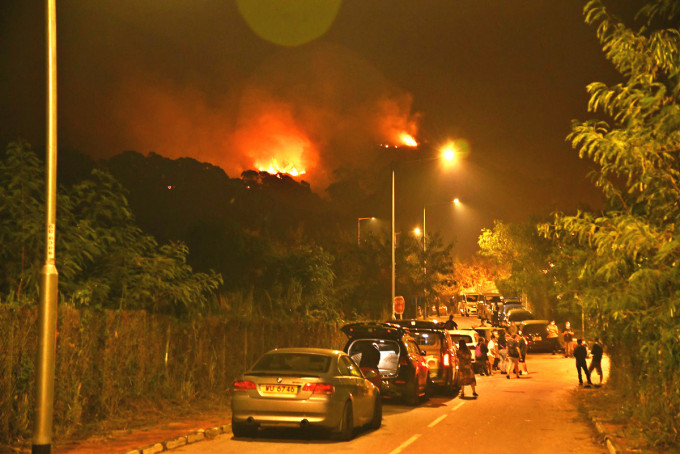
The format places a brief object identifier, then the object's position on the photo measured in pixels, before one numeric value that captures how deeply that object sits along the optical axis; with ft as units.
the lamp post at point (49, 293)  29.81
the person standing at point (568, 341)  140.97
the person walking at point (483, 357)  106.42
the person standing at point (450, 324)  111.75
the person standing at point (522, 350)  106.63
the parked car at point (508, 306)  214.48
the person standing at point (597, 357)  85.63
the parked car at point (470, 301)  275.06
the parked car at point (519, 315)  191.62
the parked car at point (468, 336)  101.55
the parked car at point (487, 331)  125.08
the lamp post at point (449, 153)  98.43
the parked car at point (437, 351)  75.72
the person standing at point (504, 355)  107.24
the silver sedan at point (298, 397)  42.83
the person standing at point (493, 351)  112.49
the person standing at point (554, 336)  153.38
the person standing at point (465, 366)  72.40
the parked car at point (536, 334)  152.97
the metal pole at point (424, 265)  150.10
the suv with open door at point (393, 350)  64.13
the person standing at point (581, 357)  86.63
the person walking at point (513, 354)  103.40
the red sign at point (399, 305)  107.96
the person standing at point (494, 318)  204.79
